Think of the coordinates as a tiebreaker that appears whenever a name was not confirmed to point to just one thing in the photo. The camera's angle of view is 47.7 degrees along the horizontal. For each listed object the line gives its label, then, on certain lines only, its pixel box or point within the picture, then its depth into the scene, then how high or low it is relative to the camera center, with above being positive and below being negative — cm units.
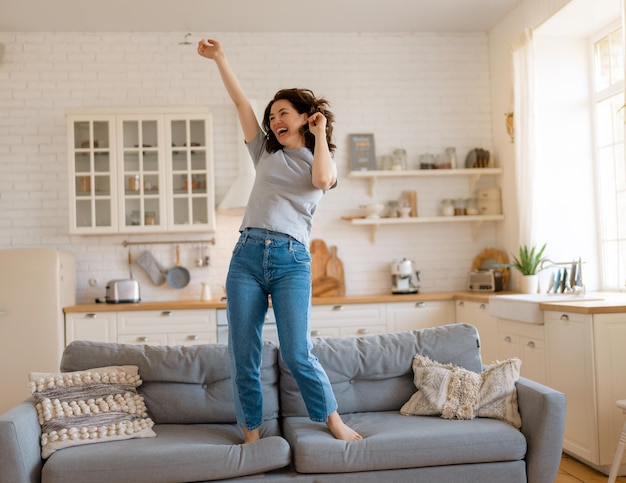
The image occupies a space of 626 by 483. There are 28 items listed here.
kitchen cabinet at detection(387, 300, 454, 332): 534 -45
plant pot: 503 -22
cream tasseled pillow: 278 -56
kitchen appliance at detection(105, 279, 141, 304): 538 -22
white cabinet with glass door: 550 +72
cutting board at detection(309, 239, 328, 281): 577 +0
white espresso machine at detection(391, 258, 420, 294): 564 -17
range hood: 548 +59
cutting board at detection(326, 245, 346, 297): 580 -11
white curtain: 504 +83
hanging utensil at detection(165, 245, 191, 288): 572 -11
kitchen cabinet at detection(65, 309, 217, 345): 513 -46
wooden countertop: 511 -31
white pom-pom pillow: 258 -54
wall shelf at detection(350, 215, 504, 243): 568 +29
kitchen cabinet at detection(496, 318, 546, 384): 402 -56
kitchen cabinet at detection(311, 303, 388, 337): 528 -47
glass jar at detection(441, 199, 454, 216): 582 +39
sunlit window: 486 +67
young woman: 262 -1
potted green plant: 503 -11
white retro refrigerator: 488 -36
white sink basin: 404 -32
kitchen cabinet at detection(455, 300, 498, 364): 482 -50
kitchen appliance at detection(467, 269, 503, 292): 547 -22
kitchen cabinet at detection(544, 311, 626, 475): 349 -64
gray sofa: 245 -66
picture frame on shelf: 589 +87
